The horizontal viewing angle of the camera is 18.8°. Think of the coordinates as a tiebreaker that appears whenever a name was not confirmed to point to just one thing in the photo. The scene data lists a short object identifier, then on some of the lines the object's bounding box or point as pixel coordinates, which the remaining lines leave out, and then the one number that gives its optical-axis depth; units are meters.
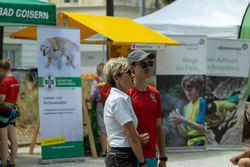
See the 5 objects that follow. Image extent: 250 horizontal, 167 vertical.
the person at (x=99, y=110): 14.73
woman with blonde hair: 5.57
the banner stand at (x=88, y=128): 14.25
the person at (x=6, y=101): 12.11
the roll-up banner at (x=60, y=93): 13.11
